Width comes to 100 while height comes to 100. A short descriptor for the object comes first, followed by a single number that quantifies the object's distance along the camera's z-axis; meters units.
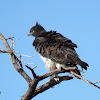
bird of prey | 16.09
